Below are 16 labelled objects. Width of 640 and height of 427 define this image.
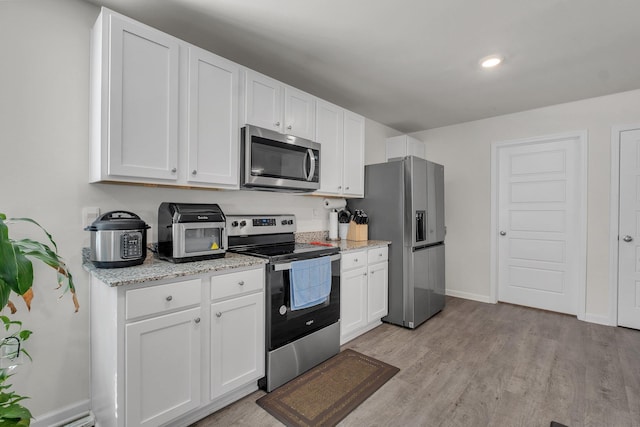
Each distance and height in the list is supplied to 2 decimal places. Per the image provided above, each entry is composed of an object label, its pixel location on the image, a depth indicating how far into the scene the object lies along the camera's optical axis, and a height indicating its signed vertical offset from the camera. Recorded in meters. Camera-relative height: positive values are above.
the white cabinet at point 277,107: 2.31 +0.86
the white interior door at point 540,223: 3.53 -0.13
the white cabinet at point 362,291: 2.75 -0.77
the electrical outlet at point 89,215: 1.86 -0.03
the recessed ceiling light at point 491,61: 2.46 +1.26
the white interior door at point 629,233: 3.15 -0.20
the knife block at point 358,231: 3.32 -0.22
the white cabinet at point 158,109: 1.67 +0.62
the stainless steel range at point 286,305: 2.08 -0.70
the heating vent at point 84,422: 1.77 -1.25
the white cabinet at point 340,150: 2.95 +0.64
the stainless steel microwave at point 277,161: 2.25 +0.40
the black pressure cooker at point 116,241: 1.62 -0.17
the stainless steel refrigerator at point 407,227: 3.17 -0.17
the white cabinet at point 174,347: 1.48 -0.76
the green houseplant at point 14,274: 0.80 -0.18
